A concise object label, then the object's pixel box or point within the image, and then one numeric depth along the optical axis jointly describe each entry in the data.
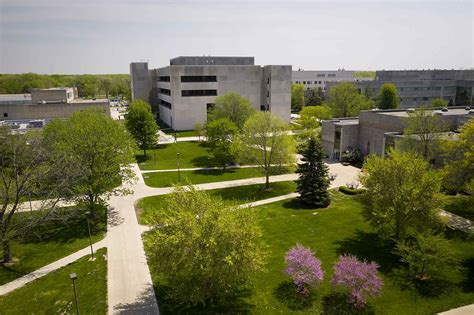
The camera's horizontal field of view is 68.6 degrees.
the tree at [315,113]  58.00
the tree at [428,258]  17.86
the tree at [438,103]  65.50
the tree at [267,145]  33.66
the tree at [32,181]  20.25
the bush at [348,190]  32.44
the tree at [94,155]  24.98
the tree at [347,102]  61.59
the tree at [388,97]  68.50
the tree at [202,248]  14.23
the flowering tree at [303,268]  17.17
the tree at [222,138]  39.50
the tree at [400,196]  19.91
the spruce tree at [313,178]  29.78
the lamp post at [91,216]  27.70
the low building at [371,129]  39.00
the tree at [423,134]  33.06
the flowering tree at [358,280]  16.14
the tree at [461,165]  24.47
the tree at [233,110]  50.34
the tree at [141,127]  47.19
